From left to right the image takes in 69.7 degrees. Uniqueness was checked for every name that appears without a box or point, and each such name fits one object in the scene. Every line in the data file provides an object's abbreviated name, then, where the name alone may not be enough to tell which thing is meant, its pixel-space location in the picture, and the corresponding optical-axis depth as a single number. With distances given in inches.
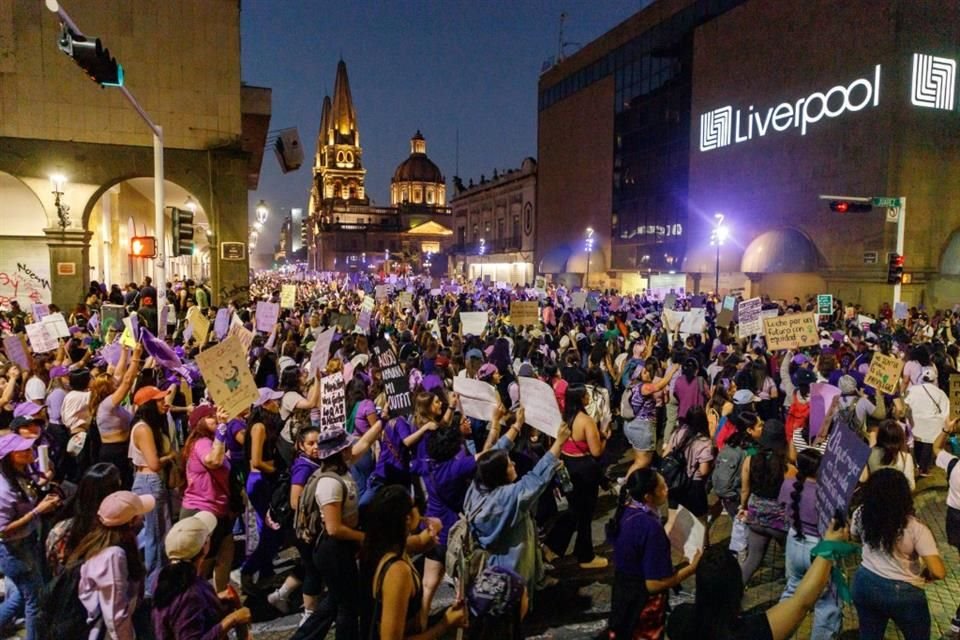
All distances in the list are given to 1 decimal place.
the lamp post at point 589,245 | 1942.7
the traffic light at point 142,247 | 619.5
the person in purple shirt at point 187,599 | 129.7
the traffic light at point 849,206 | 760.3
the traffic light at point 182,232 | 528.4
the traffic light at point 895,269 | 770.8
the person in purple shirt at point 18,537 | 183.0
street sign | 780.8
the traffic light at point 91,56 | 334.0
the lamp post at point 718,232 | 1327.5
